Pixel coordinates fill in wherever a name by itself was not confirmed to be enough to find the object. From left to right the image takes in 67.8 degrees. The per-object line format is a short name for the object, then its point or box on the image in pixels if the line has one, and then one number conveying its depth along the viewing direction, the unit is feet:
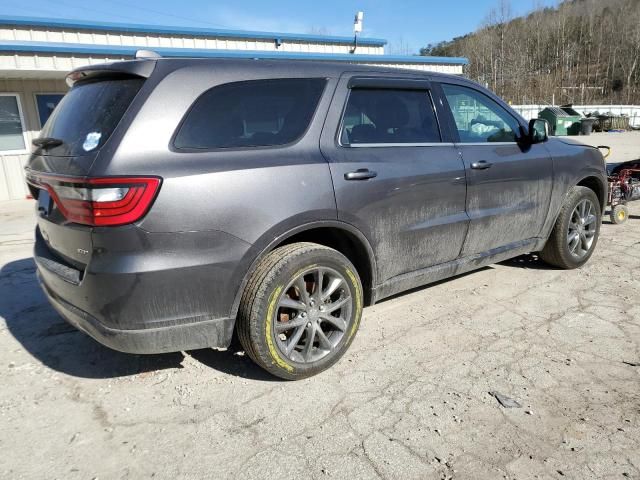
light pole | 54.24
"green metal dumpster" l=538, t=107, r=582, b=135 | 90.12
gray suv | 7.70
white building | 31.35
